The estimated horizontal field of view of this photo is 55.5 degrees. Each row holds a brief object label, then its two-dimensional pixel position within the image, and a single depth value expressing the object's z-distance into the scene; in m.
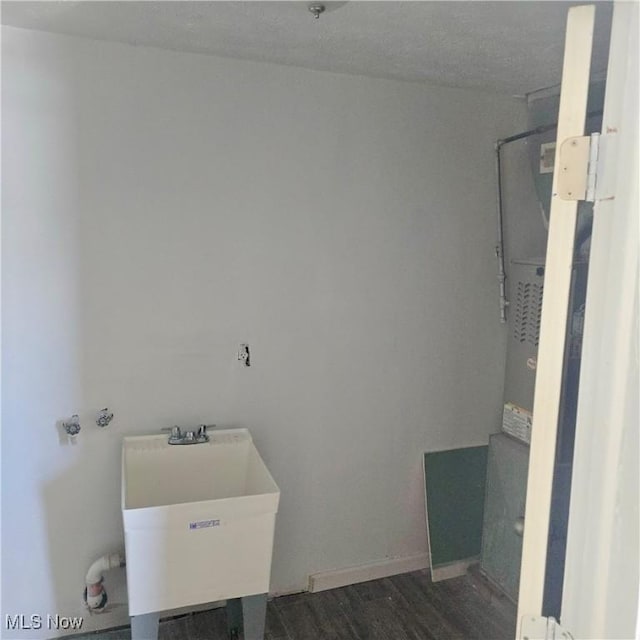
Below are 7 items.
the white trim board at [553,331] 0.95
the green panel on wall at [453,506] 2.43
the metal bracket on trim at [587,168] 0.92
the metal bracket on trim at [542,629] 1.01
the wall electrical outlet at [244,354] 2.08
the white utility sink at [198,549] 1.62
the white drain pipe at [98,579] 1.98
